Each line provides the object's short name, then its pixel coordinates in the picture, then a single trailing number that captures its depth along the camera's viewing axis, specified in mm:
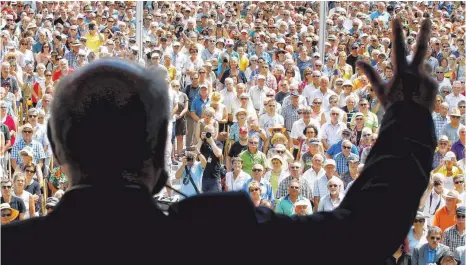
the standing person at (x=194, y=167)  15575
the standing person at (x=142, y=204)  2364
